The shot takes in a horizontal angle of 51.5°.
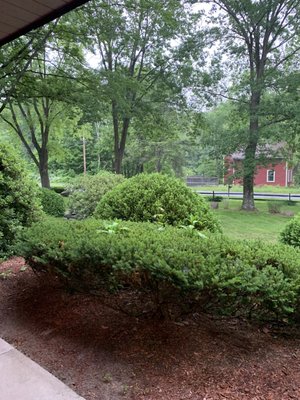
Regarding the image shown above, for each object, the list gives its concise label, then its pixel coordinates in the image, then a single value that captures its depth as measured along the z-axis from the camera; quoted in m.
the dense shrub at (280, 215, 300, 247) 3.93
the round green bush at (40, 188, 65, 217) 8.83
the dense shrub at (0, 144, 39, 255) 3.72
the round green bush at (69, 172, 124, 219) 6.72
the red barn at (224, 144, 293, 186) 13.45
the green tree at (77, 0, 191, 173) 7.57
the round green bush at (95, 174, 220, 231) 3.41
